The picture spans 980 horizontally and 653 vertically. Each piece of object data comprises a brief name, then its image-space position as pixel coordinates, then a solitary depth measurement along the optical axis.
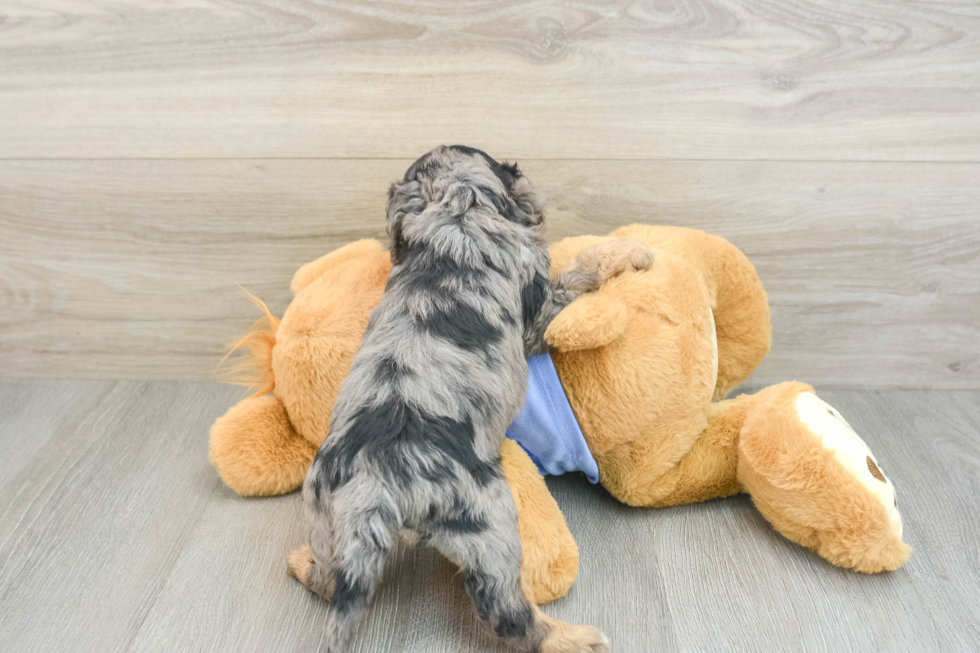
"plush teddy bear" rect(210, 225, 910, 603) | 0.69
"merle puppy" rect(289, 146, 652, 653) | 0.62
